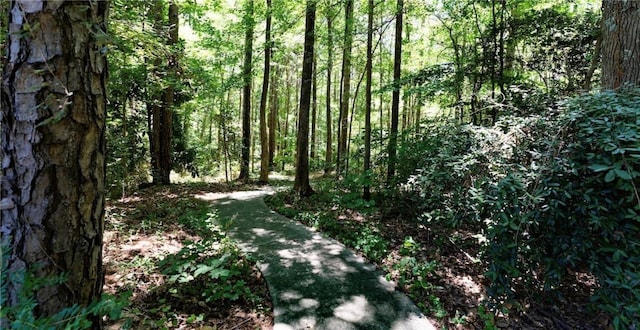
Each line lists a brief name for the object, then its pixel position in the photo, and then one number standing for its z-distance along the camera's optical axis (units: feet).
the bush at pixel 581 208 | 6.37
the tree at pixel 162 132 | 29.68
